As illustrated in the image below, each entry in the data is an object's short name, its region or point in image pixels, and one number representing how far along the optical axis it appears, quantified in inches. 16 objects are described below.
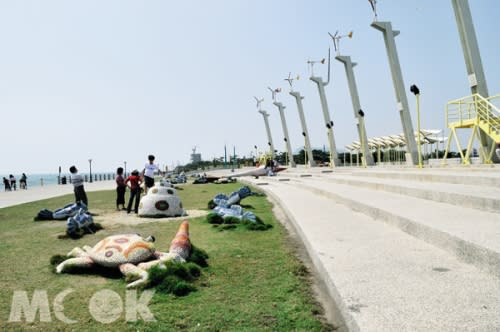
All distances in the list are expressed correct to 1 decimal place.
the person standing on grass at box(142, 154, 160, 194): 459.8
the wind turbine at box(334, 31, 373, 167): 936.9
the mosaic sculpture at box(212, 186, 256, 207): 383.6
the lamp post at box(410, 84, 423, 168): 490.7
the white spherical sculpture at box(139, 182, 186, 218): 359.6
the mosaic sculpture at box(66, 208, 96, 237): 262.7
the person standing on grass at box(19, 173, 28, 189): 1277.1
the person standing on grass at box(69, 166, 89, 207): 451.1
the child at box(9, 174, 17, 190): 1163.4
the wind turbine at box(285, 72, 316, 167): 1533.0
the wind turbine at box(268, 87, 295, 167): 1844.1
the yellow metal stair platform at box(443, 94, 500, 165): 391.2
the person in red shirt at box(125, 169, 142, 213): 424.8
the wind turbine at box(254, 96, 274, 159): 2114.9
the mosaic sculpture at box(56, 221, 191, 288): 155.4
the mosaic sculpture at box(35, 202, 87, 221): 367.0
